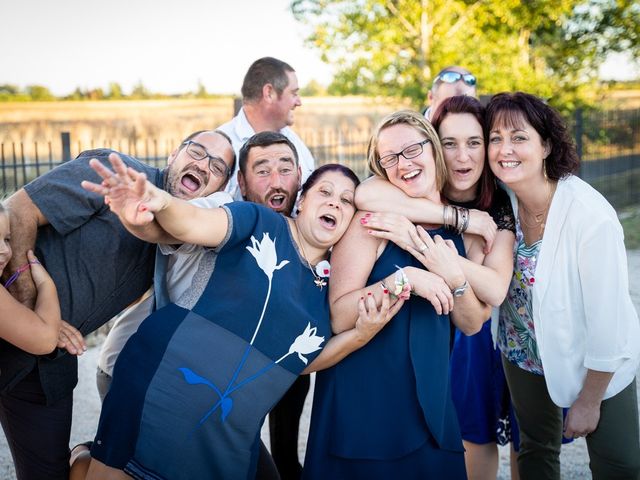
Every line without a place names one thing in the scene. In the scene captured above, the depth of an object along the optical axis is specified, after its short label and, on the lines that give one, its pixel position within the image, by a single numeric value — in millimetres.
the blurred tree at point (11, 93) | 24344
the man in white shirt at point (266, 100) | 5438
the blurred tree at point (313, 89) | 33094
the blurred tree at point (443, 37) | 12742
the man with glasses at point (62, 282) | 2617
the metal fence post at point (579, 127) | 12016
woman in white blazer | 2734
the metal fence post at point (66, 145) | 7691
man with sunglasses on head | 5355
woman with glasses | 2543
